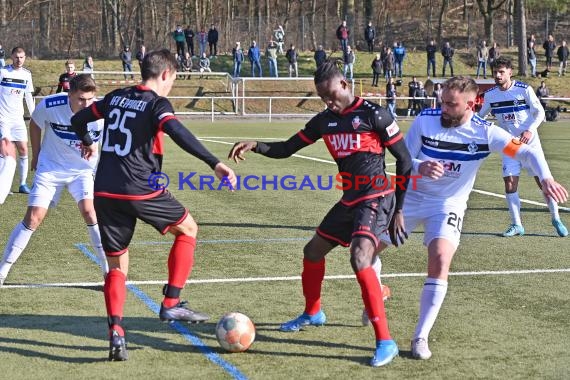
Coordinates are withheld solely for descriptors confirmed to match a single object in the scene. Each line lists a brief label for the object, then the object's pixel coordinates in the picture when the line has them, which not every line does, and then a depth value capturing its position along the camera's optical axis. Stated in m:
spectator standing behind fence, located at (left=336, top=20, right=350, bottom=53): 44.78
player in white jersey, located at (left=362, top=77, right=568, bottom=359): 6.64
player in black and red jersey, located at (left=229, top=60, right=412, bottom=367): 6.47
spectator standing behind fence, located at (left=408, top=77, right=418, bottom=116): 40.84
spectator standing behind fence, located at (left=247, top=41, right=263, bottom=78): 44.62
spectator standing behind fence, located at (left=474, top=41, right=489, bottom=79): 46.25
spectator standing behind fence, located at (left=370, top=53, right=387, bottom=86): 43.97
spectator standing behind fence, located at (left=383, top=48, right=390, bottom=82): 44.72
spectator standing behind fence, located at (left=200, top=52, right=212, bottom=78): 45.44
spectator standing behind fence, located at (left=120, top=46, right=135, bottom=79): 43.00
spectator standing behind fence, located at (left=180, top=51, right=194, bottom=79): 44.50
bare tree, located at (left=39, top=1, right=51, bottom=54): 53.41
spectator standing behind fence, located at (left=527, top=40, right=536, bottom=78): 47.91
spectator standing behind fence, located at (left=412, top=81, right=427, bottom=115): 40.63
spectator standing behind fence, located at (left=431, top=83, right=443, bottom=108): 36.97
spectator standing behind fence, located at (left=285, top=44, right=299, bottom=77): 45.16
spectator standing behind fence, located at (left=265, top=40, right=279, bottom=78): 44.66
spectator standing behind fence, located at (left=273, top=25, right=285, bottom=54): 47.62
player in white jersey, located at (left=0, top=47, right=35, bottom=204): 14.74
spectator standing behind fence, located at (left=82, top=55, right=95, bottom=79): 40.34
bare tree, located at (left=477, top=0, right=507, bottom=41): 55.22
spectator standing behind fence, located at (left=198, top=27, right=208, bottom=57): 47.00
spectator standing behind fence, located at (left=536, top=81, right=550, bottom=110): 39.66
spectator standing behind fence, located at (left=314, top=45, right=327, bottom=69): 43.59
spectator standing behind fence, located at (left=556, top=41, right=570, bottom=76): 48.47
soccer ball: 6.53
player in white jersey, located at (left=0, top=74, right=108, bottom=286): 8.56
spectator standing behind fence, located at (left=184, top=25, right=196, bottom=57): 45.03
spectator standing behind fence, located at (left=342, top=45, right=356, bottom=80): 42.70
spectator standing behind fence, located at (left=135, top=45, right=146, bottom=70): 40.55
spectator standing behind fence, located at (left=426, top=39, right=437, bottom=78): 45.88
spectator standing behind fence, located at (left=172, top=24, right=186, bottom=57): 43.41
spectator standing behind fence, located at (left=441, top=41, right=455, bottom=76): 46.62
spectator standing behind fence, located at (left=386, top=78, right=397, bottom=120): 40.34
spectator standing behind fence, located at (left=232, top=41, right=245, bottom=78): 44.44
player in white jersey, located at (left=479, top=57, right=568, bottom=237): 11.68
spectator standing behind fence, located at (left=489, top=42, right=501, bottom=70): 46.59
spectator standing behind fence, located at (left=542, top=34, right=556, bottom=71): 48.38
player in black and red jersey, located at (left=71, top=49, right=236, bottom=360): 6.40
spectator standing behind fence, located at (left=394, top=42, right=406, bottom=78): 45.69
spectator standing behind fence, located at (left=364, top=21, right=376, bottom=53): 49.31
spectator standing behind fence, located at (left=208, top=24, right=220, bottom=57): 46.97
